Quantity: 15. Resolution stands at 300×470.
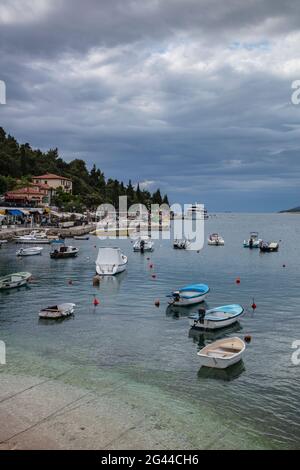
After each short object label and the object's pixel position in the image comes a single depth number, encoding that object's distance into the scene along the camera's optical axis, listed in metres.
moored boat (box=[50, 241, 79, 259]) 73.10
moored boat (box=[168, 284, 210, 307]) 38.78
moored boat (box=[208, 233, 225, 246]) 104.25
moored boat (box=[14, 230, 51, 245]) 93.94
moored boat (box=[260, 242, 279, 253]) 89.69
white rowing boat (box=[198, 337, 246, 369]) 23.25
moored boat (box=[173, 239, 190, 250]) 94.38
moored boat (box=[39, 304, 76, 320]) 33.72
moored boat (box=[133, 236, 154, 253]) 86.06
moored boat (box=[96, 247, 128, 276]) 56.59
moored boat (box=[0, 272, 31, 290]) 45.78
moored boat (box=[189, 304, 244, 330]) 31.06
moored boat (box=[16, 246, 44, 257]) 74.12
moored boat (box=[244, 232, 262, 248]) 97.44
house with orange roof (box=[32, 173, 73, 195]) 169.62
